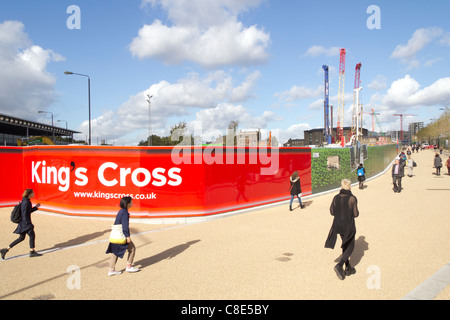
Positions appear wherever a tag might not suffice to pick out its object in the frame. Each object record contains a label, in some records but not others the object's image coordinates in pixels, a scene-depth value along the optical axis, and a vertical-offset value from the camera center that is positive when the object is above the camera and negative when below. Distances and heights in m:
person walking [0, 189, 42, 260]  7.59 -1.63
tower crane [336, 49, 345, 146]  86.00 +23.02
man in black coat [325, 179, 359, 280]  6.06 -1.41
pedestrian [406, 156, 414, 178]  26.29 -1.23
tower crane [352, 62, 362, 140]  61.62 +12.49
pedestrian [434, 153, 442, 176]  25.20 -0.80
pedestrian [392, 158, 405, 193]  17.70 -1.06
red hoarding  11.95 -0.99
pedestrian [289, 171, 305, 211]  13.54 -1.41
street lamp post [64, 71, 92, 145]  28.86 +7.75
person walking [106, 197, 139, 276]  6.30 -1.83
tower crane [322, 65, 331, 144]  67.60 +8.89
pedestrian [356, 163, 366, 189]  20.09 -1.36
